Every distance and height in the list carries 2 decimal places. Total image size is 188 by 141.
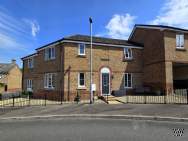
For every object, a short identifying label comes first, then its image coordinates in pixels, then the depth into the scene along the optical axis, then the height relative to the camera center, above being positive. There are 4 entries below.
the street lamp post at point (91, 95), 12.40 -1.51
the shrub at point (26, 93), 19.36 -2.12
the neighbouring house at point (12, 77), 31.83 +0.29
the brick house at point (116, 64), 14.90 +1.63
